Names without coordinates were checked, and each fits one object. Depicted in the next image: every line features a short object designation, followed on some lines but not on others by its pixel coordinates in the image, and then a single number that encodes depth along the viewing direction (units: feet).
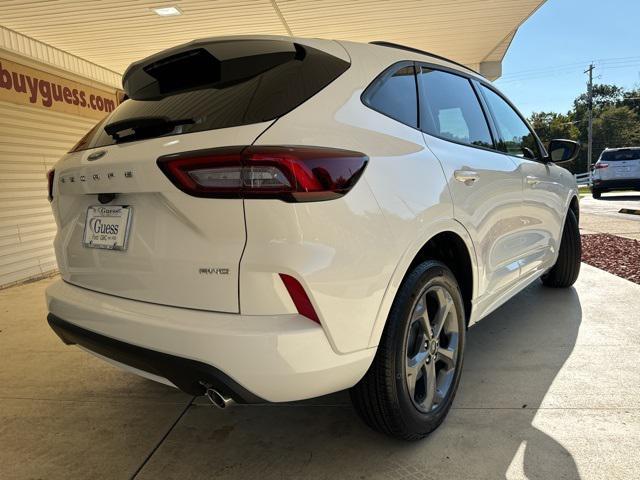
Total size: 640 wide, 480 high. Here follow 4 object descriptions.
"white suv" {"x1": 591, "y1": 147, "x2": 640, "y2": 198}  55.52
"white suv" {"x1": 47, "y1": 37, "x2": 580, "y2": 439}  5.17
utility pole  136.07
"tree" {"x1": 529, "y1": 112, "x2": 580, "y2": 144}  200.67
